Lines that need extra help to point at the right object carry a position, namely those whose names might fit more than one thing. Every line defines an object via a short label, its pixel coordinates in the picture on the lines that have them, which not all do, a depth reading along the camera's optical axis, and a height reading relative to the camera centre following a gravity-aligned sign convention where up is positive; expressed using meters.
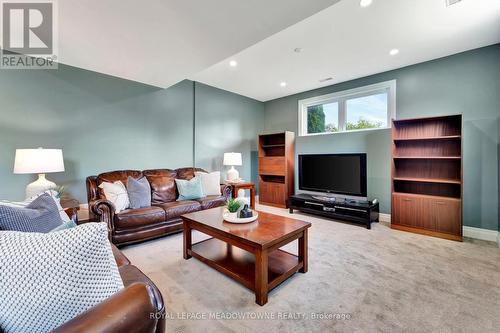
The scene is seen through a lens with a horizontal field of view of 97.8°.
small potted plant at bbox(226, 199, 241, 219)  2.24 -0.44
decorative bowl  2.13 -0.53
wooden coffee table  1.66 -0.76
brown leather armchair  0.60 -0.44
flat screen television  3.66 -0.15
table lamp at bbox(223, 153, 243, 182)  4.51 +0.07
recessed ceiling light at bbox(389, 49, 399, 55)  3.06 +1.61
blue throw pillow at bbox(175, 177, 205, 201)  3.44 -0.37
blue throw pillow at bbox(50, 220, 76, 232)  1.15 -0.33
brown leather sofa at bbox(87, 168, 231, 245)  2.53 -0.56
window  3.85 +1.09
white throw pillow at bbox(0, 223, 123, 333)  0.63 -0.33
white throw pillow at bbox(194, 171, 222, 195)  3.77 -0.30
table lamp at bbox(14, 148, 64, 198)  2.34 +0.02
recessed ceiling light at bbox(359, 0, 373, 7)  2.09 +1.57
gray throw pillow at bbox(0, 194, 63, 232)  1.00 -0.26
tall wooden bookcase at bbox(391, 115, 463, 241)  2.93 -0.17
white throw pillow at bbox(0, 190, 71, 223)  1.44 -0.27
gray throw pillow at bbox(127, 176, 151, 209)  2.89 -0.38
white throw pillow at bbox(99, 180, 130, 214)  2.73 -0.37
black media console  3.41 -0.73
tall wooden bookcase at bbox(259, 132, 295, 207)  4.73 -0.06
